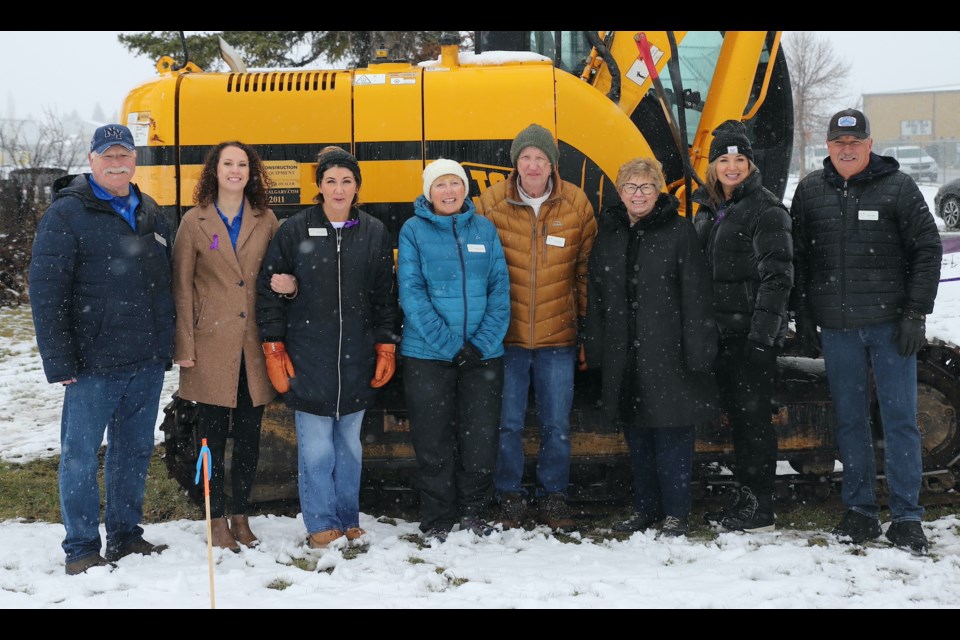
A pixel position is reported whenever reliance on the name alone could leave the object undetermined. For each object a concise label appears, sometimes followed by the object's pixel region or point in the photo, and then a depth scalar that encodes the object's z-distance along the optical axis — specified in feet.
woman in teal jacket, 14.39
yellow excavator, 16.94
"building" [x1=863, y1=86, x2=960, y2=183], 177.27
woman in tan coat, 14.01
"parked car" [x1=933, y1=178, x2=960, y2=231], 57.93
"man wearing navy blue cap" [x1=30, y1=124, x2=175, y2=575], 12.70
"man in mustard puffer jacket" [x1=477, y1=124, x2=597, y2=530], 14.94
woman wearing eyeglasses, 14.53
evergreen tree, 44.50
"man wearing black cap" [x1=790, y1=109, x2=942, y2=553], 14.24
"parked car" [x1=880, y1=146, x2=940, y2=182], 106.73
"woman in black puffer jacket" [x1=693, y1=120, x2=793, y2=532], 14.30
